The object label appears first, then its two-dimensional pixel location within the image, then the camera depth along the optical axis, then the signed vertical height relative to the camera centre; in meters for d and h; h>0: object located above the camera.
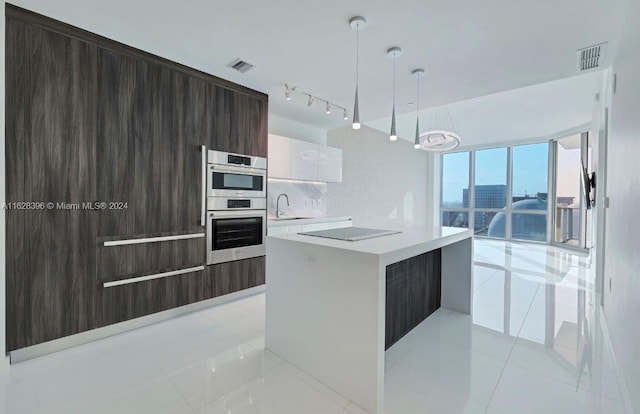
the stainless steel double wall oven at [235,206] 3.15 -0.04
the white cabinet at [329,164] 4.66 +0.65
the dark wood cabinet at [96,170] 2.09 +0.26
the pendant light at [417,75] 2.91 +1.31
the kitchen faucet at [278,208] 4.43 -0.07
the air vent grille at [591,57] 2.45 +1.31
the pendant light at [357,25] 2.11 +1.32
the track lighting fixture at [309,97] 3.40 +1.33
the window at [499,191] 7.59 +0.42
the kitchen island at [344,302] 1.64 -0.66
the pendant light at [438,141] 3.73 +0.86
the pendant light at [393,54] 2.50 +1.31
